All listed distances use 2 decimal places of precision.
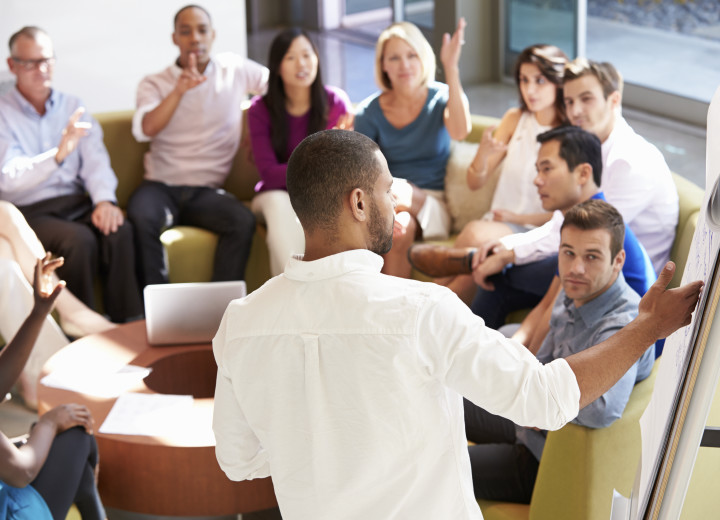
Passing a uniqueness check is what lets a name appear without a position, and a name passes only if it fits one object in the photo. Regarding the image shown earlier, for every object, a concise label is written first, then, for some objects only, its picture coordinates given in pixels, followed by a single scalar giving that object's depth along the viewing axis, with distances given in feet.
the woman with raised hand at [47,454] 7.79
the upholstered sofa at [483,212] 8.12
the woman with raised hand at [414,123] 13.89
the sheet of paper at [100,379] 10.23
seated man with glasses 13.84
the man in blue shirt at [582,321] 8.20
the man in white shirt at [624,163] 11.34
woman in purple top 14.40
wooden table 9.16
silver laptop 11.10
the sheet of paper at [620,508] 6.04
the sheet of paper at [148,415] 9.41
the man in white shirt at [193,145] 14.49
